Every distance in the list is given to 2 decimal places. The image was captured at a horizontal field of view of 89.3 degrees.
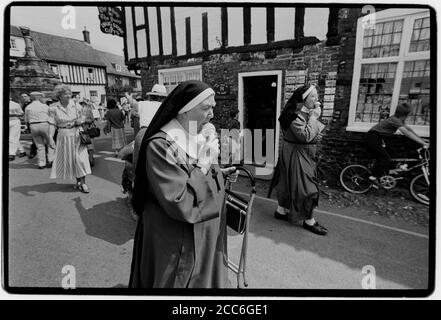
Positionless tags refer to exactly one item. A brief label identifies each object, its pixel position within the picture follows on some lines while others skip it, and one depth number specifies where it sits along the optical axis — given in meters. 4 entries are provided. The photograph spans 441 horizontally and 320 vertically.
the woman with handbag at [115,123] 5.44
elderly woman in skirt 3.31
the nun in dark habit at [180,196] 1.15
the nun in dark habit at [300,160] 2.50
